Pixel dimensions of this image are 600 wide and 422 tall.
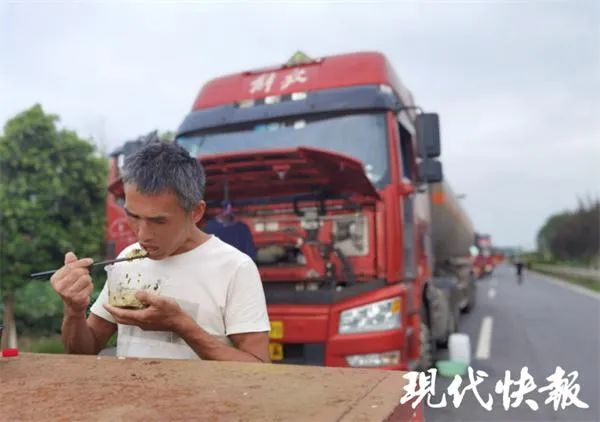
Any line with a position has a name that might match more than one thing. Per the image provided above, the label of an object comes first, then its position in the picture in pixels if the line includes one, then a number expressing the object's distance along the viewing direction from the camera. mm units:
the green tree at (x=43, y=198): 8547
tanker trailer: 8469
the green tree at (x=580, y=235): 43312
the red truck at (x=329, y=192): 4086
